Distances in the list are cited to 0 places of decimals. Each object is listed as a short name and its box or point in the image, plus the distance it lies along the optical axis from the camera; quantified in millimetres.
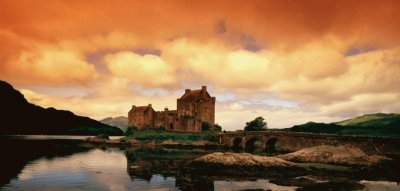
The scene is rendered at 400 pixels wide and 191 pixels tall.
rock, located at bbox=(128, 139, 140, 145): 92750
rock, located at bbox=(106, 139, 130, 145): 92869
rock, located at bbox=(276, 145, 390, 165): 45156
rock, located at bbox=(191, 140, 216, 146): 85750
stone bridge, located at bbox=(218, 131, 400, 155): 57844
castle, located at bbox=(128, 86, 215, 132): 102812
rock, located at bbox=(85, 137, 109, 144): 100544
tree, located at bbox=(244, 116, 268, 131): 115975
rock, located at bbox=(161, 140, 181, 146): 87500
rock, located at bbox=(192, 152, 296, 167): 37094
